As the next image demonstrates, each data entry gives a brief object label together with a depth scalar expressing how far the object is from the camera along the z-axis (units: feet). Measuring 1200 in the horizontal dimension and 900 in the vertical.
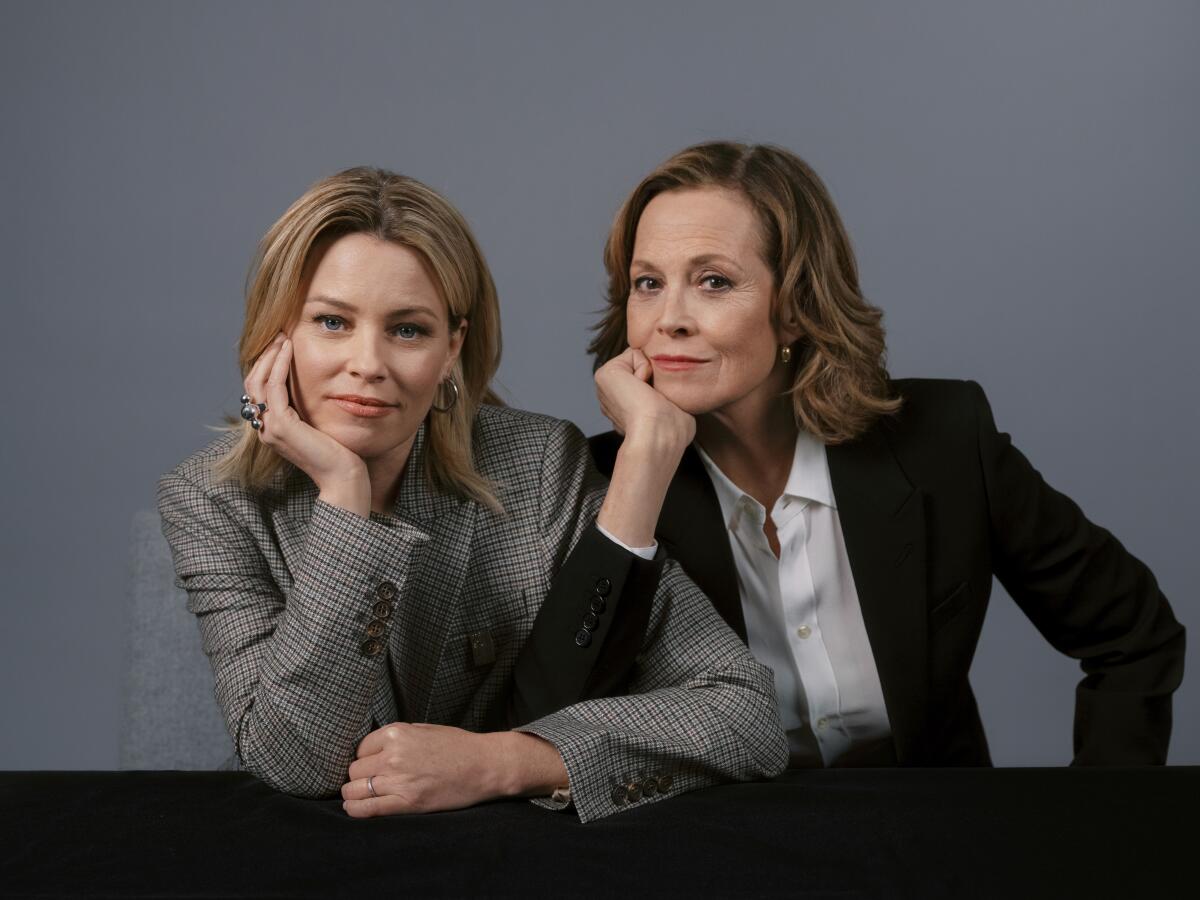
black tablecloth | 5.54
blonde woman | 6.64
